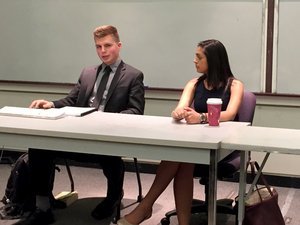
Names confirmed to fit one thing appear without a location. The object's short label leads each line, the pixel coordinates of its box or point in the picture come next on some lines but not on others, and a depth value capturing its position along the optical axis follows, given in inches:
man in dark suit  122.0
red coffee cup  97.5
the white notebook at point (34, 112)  110.8
